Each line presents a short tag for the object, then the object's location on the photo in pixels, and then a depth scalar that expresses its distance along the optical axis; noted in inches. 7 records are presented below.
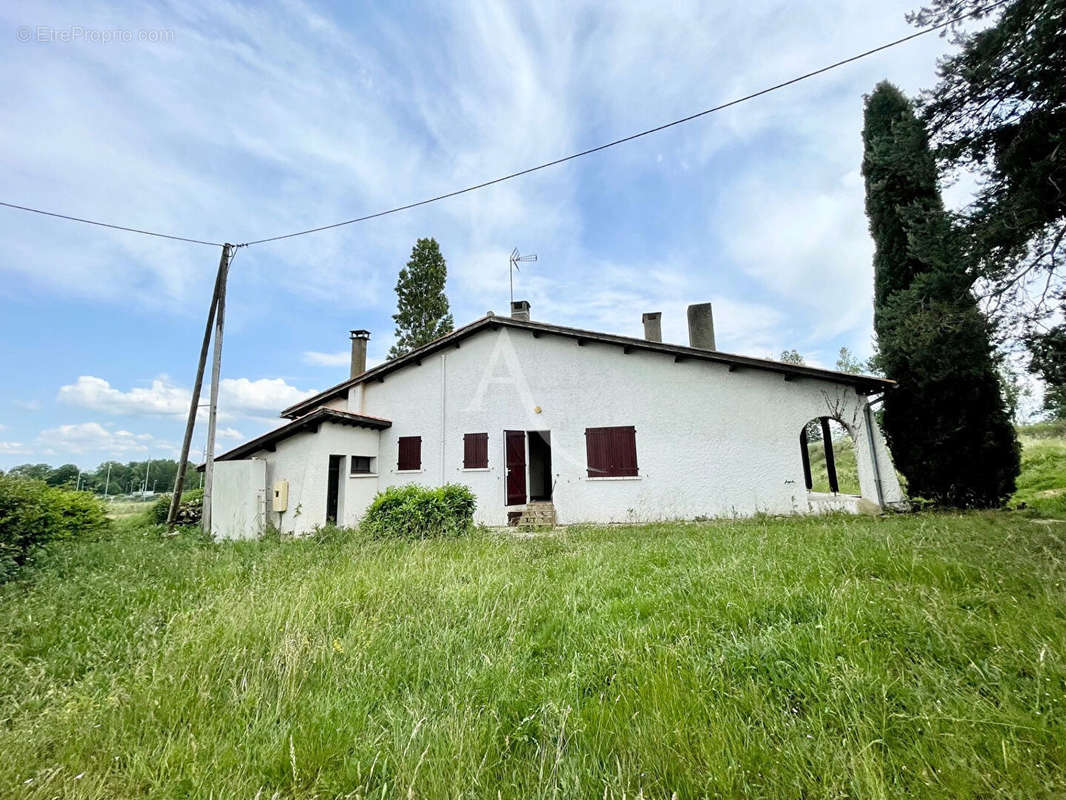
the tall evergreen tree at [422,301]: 778.8
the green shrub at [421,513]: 298.0
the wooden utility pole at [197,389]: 383.6
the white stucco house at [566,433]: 368.8
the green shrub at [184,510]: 528.1
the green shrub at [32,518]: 231.1
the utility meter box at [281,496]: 368.8
